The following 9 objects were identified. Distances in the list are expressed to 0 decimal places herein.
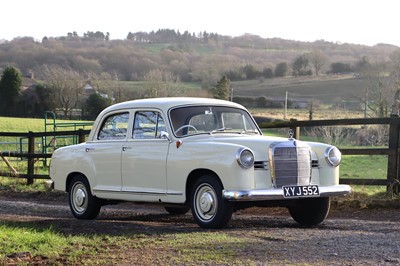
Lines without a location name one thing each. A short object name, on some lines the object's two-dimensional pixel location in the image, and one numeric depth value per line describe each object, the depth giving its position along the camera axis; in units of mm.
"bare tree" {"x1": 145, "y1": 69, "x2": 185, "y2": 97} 62566
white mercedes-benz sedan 8367
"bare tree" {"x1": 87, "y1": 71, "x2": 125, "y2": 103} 68250
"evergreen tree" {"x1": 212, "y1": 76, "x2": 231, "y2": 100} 65225
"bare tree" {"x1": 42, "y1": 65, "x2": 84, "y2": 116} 68625
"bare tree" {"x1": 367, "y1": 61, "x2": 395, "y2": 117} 48575
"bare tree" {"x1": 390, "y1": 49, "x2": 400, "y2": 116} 55062
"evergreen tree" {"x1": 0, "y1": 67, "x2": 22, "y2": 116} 72938
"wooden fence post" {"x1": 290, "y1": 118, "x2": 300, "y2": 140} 12992
